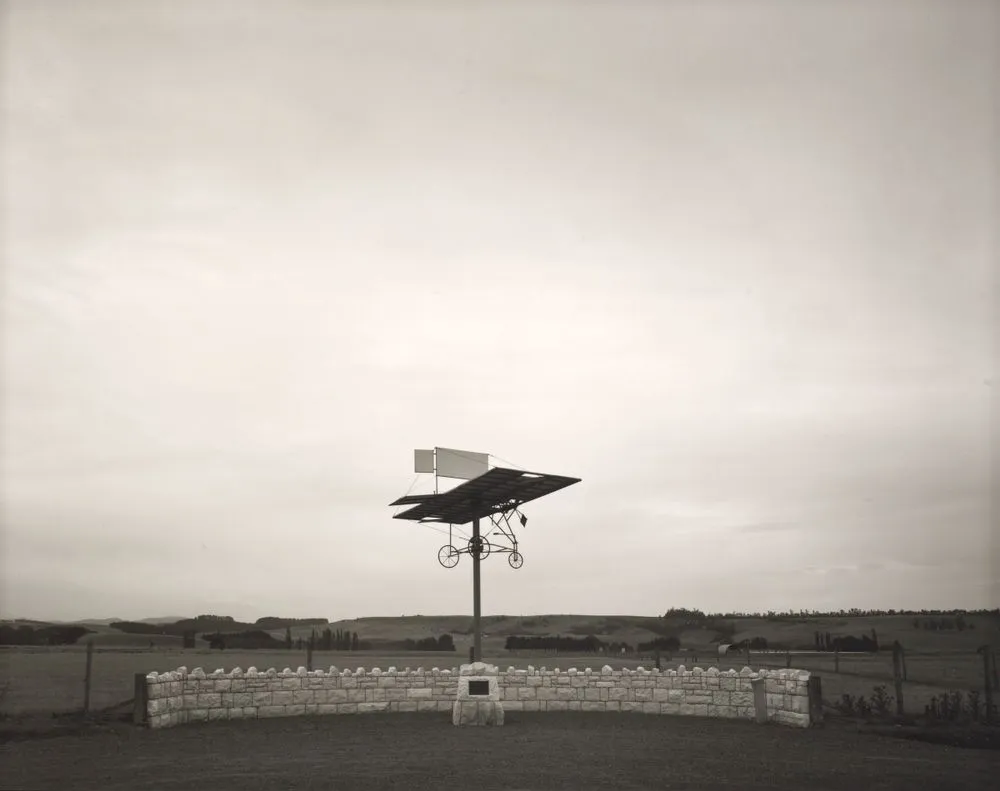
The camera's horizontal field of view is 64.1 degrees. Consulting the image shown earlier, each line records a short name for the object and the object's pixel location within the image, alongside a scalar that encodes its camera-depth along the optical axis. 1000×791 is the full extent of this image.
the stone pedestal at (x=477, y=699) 16.48
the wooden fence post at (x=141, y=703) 15.27
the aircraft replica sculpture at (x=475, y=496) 16.44
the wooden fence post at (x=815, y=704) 15.50
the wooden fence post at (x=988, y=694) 15.49
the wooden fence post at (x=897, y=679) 16.60
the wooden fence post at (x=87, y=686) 16.08
